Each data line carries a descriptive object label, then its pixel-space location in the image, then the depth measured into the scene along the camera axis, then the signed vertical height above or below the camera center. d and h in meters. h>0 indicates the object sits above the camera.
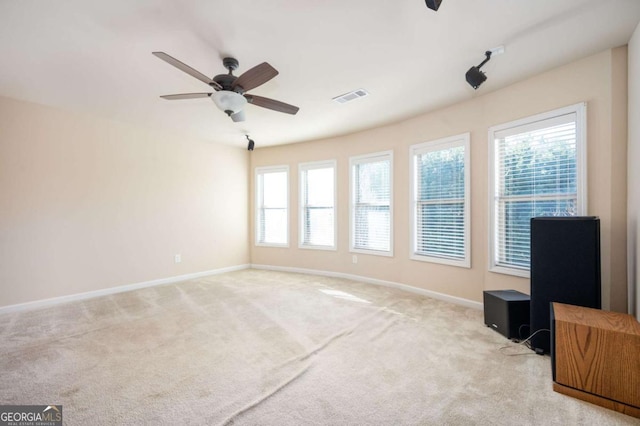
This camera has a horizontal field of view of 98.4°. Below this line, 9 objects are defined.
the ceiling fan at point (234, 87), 2.21 +1.11
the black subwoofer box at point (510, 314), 2.56 -1.00
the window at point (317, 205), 5.28 +0.10
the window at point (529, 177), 2.65 +0.33
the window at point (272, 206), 5.84 +0.10
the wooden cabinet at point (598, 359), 1.68 -0.97
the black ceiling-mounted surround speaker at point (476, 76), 2.51 +1.22
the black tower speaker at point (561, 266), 2.13 -0.47
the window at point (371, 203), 4.57 +0.11
